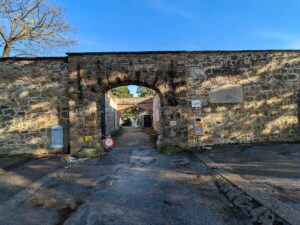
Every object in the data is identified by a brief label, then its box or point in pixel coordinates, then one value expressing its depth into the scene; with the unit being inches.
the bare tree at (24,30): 557.6
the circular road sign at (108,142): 295.3
